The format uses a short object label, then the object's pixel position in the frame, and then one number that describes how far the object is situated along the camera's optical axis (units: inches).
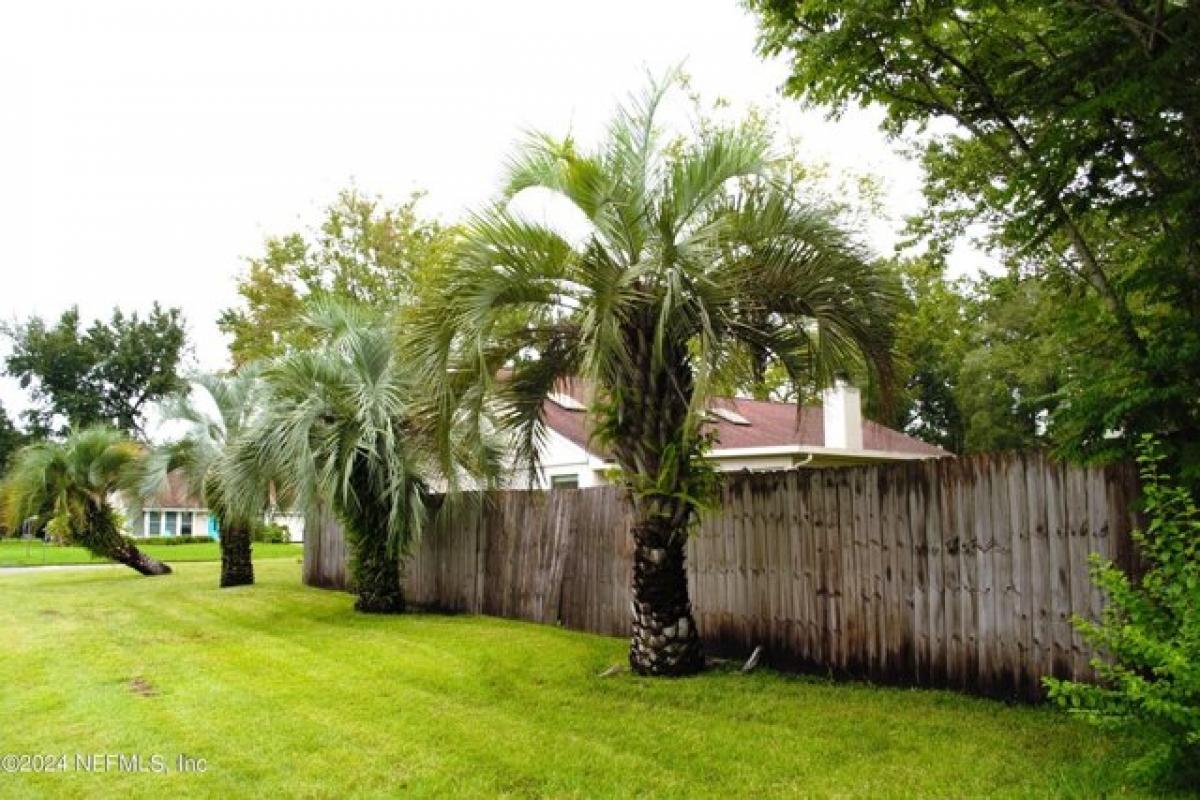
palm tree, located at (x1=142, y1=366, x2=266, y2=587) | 639.1
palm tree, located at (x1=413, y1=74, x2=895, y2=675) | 273.1
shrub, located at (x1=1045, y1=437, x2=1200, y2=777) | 150.6
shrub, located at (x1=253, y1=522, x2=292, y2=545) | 1561.3
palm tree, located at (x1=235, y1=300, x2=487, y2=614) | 454.6
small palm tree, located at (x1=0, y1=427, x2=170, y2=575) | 727.1
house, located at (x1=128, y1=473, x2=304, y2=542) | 1758.1
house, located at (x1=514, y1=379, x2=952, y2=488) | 656.4
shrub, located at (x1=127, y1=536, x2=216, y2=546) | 1544.7
